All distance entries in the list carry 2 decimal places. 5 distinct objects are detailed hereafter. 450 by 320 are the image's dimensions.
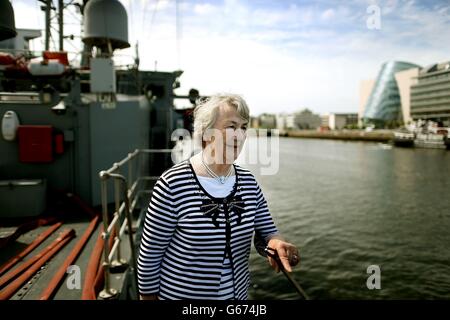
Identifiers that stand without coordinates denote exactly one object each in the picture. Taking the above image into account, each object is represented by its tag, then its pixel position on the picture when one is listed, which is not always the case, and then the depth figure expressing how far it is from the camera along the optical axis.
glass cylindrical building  75.75
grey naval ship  3.75
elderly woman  1.54
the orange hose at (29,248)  3.69
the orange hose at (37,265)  3.12
